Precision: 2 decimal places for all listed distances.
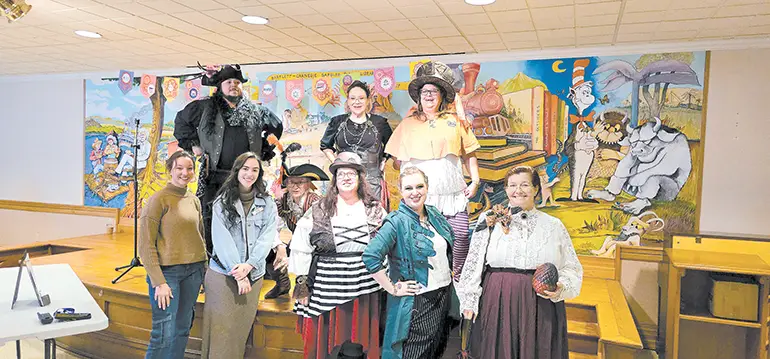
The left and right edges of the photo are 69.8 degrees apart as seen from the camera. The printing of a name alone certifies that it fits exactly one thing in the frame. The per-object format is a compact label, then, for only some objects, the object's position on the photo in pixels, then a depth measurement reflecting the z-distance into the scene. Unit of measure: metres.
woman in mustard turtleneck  3.20
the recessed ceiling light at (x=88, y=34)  5.13
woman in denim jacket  3.21
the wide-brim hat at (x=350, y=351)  3.11
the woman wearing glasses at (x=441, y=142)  3.30
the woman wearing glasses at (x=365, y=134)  3.79
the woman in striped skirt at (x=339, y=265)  2.97
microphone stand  4.76
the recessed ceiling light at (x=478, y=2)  3.81
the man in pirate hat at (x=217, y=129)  3.79
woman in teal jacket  2.74
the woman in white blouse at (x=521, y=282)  2.57
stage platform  3.61
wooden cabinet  3.83
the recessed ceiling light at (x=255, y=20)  4.40
